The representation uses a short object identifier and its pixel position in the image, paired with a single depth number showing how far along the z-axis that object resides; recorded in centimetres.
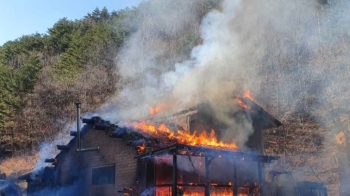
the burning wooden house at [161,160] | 1516
